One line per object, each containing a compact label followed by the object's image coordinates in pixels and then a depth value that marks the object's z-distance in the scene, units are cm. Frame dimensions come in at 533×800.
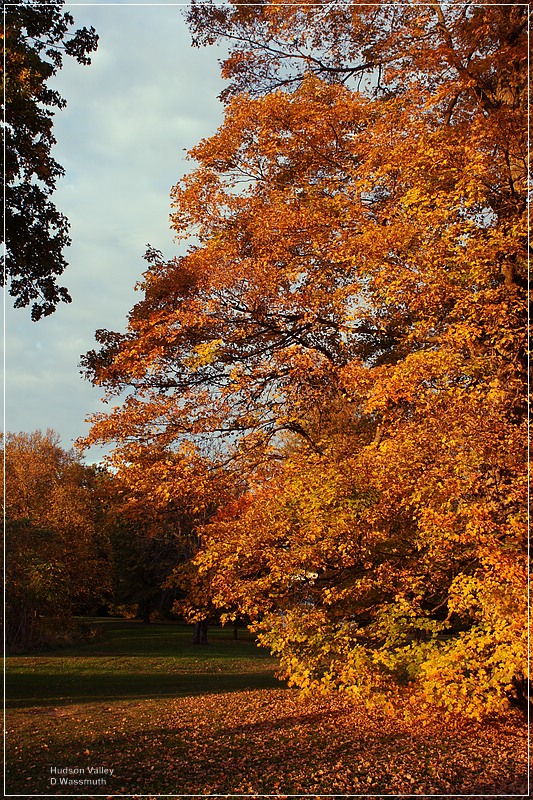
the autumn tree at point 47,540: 2352
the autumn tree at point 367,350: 944
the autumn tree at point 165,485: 1123
